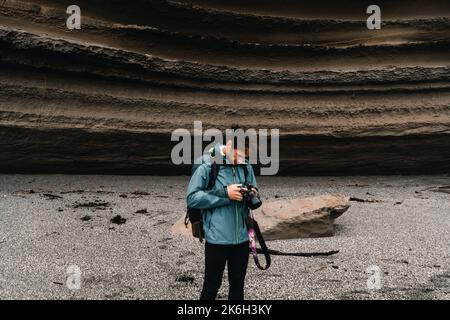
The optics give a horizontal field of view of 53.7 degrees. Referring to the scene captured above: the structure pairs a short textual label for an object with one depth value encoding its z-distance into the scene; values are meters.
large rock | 5.75
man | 3.07
